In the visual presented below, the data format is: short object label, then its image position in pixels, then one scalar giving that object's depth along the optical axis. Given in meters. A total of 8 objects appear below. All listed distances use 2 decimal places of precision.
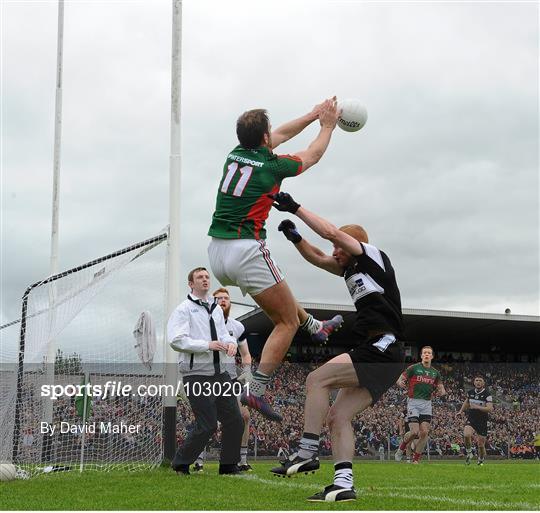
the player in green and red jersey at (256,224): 6.45
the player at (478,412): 17.34
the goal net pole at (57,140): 18.23
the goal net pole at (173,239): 10.66
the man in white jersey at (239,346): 10.17
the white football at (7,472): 8.02
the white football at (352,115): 7.39
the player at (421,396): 15.59
